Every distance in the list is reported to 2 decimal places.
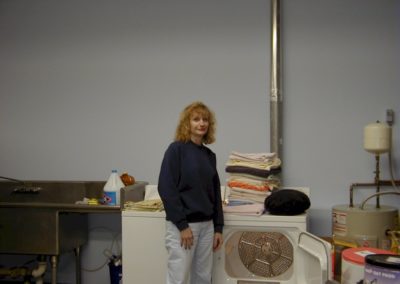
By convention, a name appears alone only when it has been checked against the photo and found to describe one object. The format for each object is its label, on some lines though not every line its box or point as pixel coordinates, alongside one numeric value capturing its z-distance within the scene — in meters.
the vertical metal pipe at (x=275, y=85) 2.90
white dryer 2.27
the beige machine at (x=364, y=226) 2.24
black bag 2.28
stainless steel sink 2.67
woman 2.08
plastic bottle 2.78
